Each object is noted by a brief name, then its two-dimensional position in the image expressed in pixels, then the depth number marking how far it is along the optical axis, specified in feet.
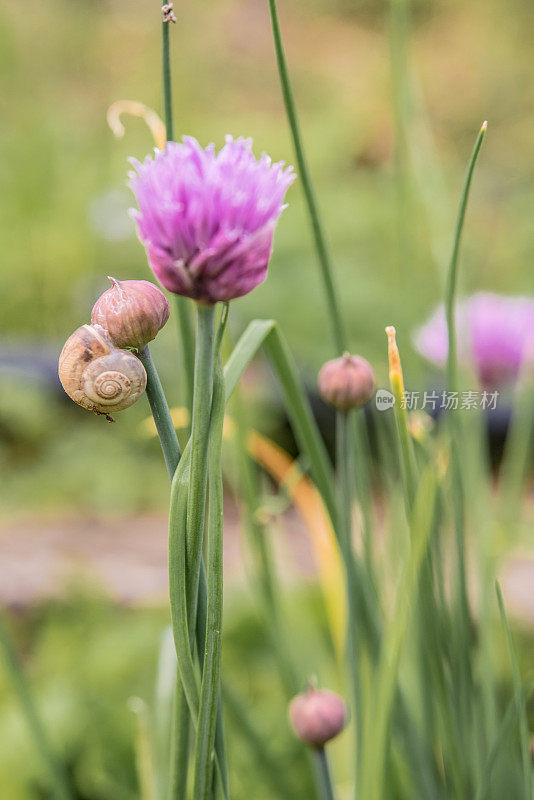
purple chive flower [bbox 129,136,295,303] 1.81
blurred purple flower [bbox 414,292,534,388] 2.42
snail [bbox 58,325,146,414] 1.83
